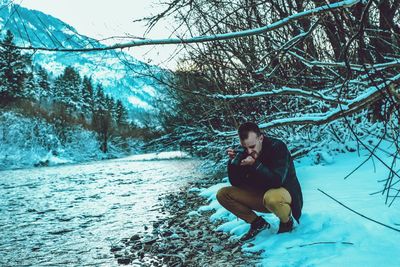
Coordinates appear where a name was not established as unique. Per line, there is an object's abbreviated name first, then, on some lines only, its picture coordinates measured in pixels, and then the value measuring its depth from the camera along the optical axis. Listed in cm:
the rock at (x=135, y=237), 494
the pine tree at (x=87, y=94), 6419
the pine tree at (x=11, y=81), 3575
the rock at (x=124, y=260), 396
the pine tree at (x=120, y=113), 7064
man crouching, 374
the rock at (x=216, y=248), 398
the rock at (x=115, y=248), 451
